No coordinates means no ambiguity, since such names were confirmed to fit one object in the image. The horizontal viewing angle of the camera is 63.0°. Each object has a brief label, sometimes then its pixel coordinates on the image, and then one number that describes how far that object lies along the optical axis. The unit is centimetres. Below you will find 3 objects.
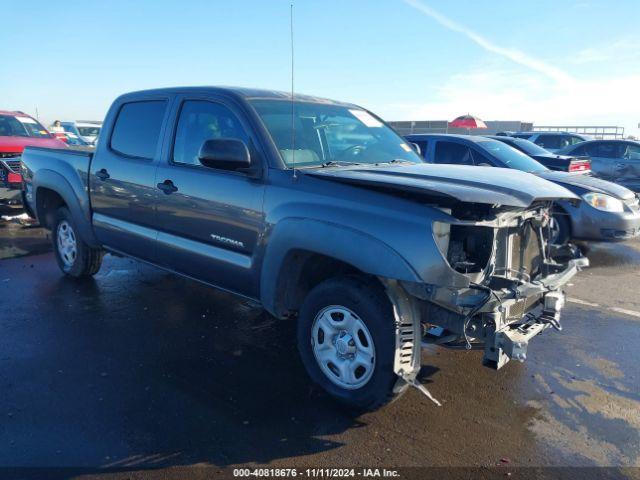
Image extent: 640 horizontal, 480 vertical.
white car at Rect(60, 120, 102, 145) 2114
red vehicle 926
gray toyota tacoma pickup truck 290
